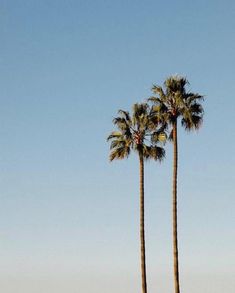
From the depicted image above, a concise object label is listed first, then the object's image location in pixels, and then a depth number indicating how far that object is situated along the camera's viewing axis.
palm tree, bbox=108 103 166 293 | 57.44
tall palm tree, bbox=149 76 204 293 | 56.19
